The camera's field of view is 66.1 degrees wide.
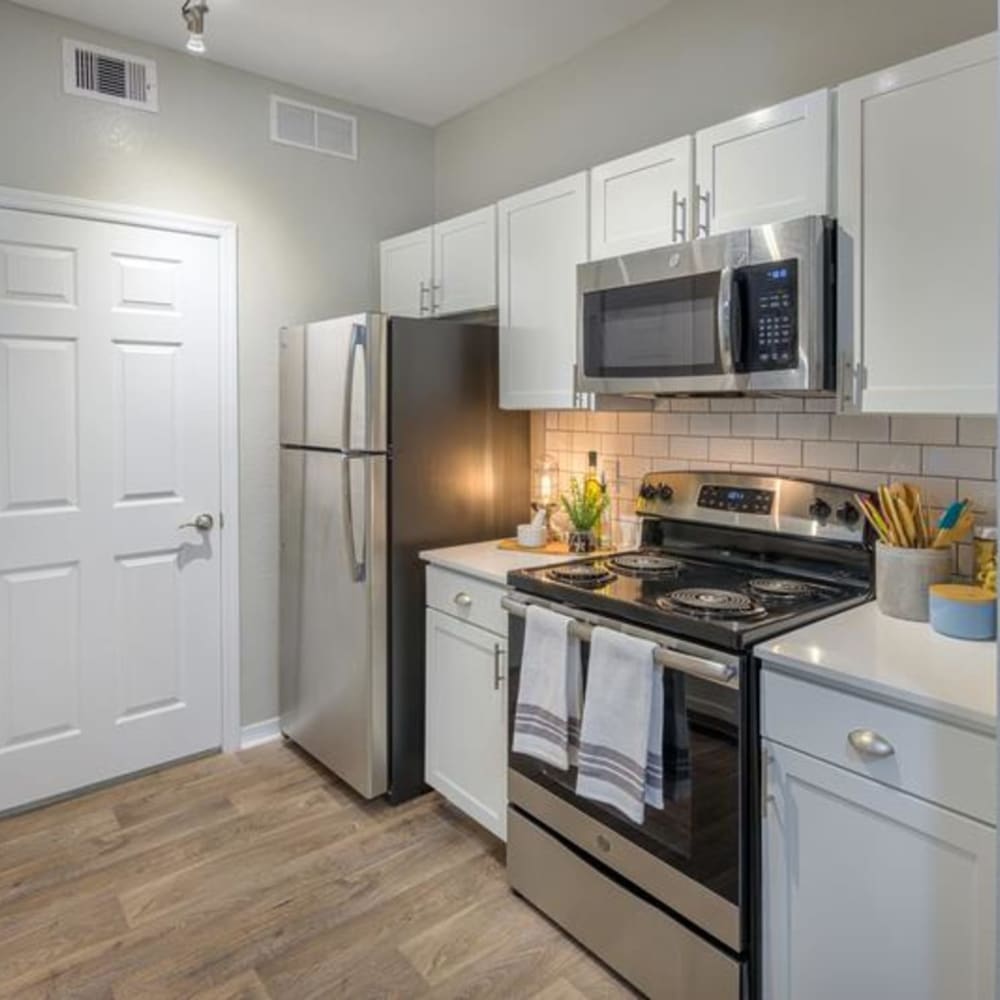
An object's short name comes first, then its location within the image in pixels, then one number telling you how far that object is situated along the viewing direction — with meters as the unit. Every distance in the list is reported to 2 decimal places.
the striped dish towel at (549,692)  1.92
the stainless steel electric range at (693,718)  1.59
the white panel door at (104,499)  2.60
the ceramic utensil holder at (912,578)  1.70
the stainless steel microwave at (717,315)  1.74
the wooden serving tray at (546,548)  2.60
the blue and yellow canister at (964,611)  1.55
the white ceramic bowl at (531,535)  2.66
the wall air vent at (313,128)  3.11
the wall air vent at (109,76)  2.61
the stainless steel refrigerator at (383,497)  2.57
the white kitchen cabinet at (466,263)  2.73
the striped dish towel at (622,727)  1.70
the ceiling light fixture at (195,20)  2.15
